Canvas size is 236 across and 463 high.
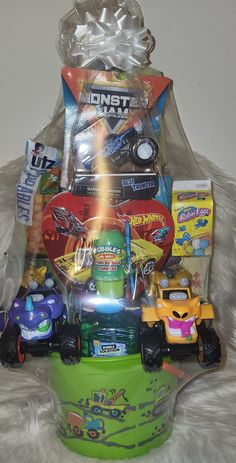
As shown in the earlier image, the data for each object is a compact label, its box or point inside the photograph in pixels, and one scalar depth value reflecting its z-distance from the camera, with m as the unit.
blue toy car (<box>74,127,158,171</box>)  0.68
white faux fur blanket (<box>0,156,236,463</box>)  0.69
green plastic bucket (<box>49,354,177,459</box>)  0.65
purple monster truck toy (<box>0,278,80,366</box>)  0.62
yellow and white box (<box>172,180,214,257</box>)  0.69
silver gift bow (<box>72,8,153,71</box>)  0.71
